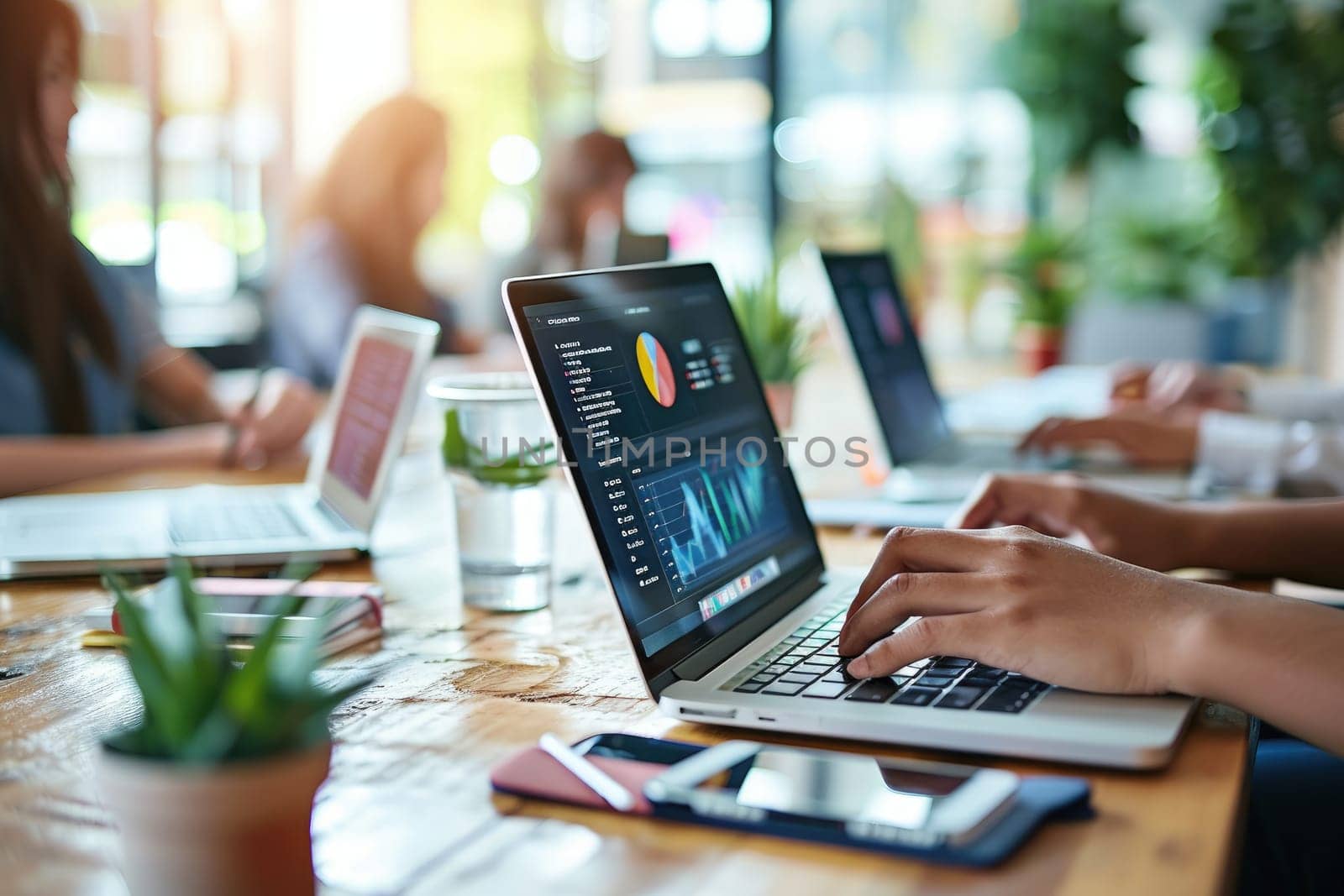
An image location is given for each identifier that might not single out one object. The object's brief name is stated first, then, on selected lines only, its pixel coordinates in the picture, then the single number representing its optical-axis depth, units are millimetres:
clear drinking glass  1118
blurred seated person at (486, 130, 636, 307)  3975
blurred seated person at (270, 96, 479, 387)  3088
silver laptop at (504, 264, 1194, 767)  754
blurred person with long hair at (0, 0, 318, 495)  1894
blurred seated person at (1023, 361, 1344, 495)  1684
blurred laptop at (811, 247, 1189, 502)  1681
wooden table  600
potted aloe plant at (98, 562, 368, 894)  516
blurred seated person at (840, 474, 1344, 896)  765
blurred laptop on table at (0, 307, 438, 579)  1275
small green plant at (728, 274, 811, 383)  1945
